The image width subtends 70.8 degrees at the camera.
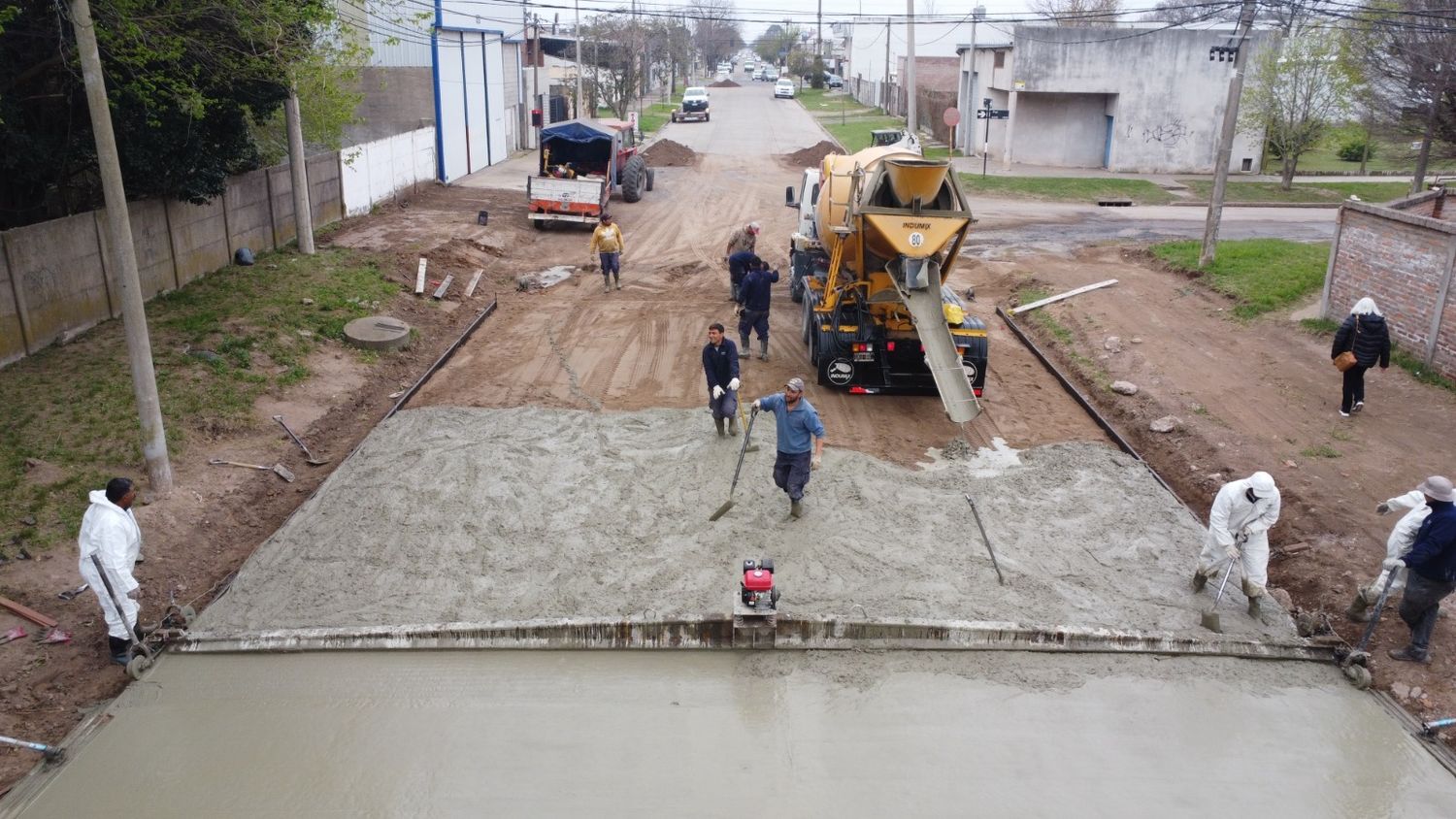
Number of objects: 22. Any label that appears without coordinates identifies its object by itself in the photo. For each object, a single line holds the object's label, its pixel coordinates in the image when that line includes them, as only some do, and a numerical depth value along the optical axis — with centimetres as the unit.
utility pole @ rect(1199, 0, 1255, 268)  1808
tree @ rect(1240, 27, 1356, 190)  3153
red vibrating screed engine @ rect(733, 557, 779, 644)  805
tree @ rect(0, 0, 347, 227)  1204
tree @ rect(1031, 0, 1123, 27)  5734
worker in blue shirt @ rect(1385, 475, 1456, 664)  788
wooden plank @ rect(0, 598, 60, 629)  838
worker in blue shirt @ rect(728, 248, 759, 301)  1572
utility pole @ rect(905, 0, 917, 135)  3169
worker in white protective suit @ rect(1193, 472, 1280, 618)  848
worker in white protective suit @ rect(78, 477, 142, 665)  783
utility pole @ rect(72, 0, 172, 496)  912
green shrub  3900
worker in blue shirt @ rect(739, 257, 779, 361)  1473
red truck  2544
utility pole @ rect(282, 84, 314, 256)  1955
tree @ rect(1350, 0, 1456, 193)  2452
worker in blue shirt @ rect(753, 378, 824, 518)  983
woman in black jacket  1261
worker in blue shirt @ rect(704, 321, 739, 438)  1195
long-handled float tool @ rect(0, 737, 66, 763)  690
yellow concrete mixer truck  1266
